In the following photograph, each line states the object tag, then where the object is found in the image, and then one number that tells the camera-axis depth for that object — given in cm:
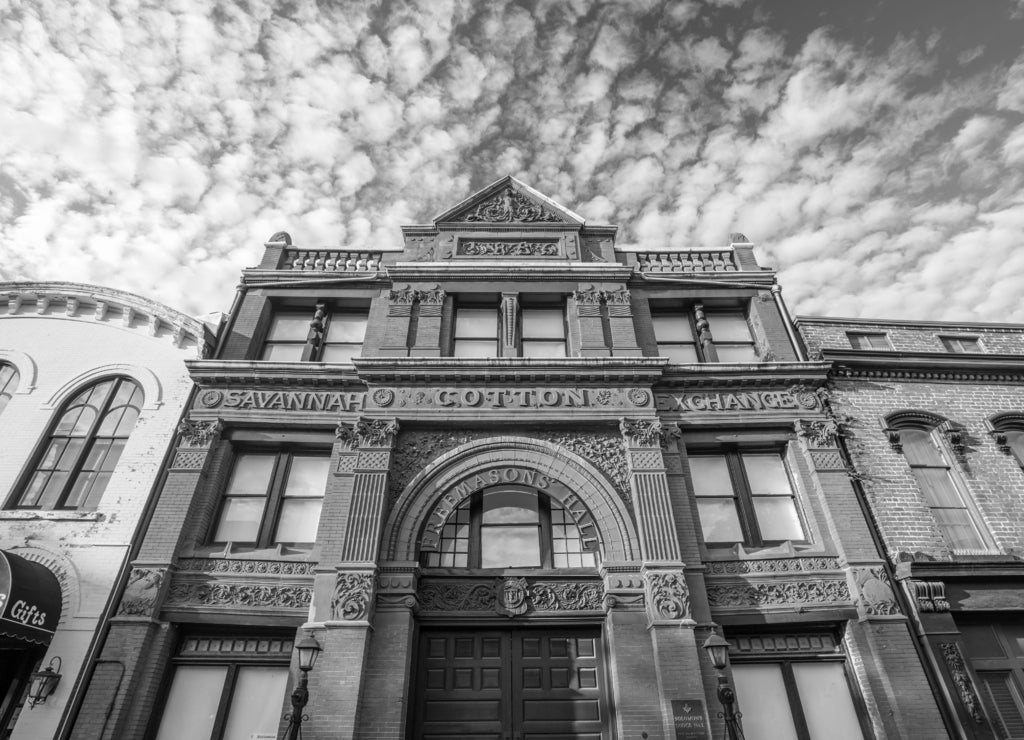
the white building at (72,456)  1160
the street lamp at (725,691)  1038
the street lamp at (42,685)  1117
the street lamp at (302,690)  1028
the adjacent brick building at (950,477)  1205
